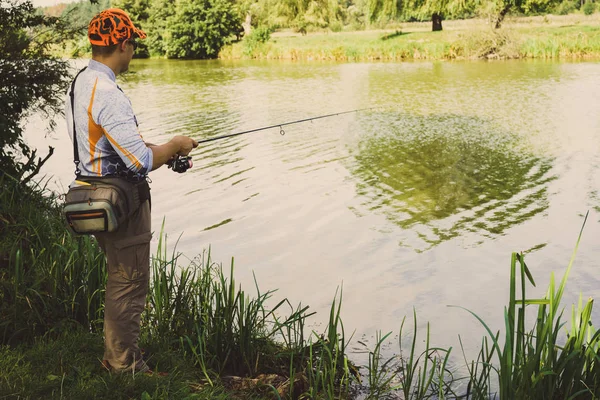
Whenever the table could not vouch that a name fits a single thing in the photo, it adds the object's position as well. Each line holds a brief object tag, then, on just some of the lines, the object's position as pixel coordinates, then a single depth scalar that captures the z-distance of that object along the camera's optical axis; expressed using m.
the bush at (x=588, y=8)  60.52
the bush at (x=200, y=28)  45.06
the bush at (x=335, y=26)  49.67
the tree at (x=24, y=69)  6.38
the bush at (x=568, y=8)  67.66
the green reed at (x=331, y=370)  3.52
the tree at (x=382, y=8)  37.95
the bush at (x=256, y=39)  42.88
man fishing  3.14
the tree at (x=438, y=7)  36.19
